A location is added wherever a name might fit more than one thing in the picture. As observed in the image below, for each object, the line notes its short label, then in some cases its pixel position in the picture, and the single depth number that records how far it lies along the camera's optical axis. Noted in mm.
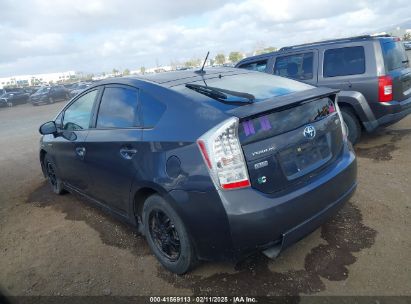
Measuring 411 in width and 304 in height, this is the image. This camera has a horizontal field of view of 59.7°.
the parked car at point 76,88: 31700
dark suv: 5691
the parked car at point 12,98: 32594
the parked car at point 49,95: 30000
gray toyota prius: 2480
